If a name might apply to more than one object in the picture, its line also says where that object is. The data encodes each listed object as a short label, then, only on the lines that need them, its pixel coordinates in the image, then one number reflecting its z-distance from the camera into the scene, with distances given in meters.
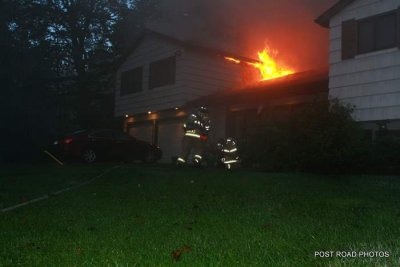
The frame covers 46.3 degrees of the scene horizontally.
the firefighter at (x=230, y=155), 13.20
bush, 10.35
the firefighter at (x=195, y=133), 13.30
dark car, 17.34
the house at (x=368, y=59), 12.00
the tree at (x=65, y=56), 23.19
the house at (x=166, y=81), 19.73
